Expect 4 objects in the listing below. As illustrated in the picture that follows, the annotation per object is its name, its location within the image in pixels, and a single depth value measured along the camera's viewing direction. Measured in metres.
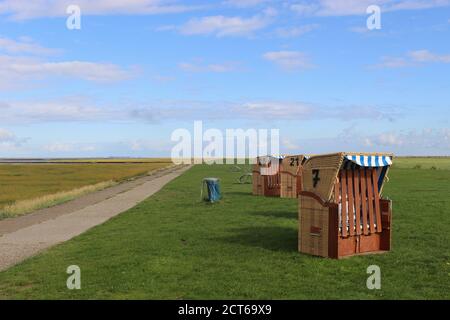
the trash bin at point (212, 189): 21.81
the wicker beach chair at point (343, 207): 9.94
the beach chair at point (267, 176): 24.50
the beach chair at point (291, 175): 23.05
